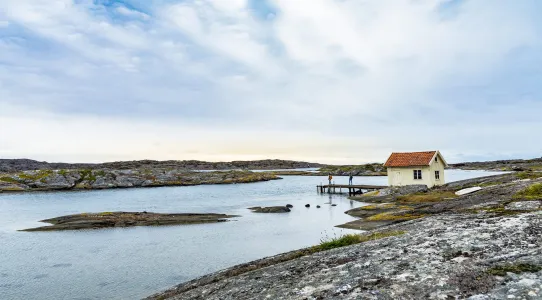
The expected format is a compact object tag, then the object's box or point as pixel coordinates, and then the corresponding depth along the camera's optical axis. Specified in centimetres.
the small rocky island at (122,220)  5166
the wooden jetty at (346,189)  8725
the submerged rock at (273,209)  6359
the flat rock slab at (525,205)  1312
